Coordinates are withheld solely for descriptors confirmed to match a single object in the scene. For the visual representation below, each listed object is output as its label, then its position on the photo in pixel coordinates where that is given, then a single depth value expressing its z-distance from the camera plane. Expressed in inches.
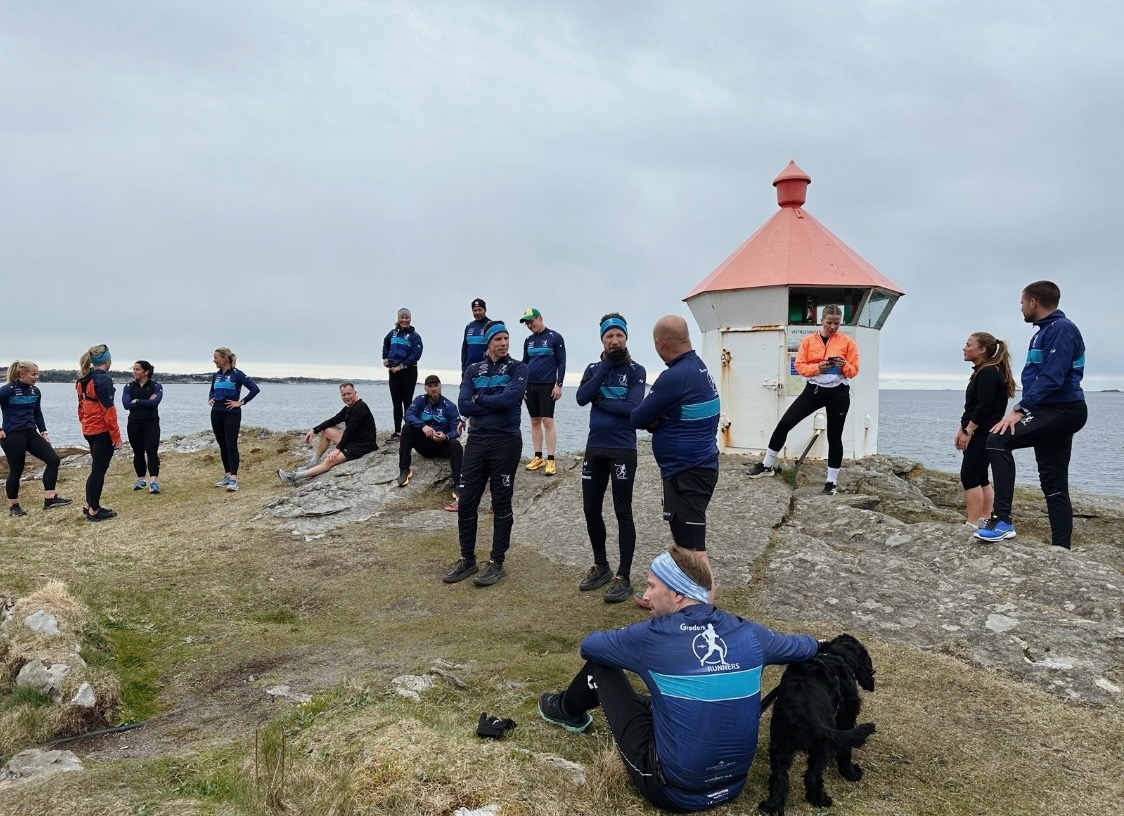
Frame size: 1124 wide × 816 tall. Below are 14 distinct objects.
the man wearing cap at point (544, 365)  416.8
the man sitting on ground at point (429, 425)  422.6
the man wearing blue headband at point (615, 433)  253.6
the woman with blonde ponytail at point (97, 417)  400.2
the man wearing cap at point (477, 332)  450.6
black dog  132.3
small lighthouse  451.2
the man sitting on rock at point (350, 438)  474.9
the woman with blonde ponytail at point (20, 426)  410.9
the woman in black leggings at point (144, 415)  455.5
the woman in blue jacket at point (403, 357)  494.9
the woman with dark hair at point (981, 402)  292.4
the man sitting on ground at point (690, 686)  127.9
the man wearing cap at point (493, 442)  276.4
